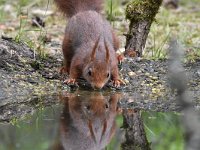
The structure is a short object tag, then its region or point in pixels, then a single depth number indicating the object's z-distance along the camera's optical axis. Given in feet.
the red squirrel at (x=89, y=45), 28.19
